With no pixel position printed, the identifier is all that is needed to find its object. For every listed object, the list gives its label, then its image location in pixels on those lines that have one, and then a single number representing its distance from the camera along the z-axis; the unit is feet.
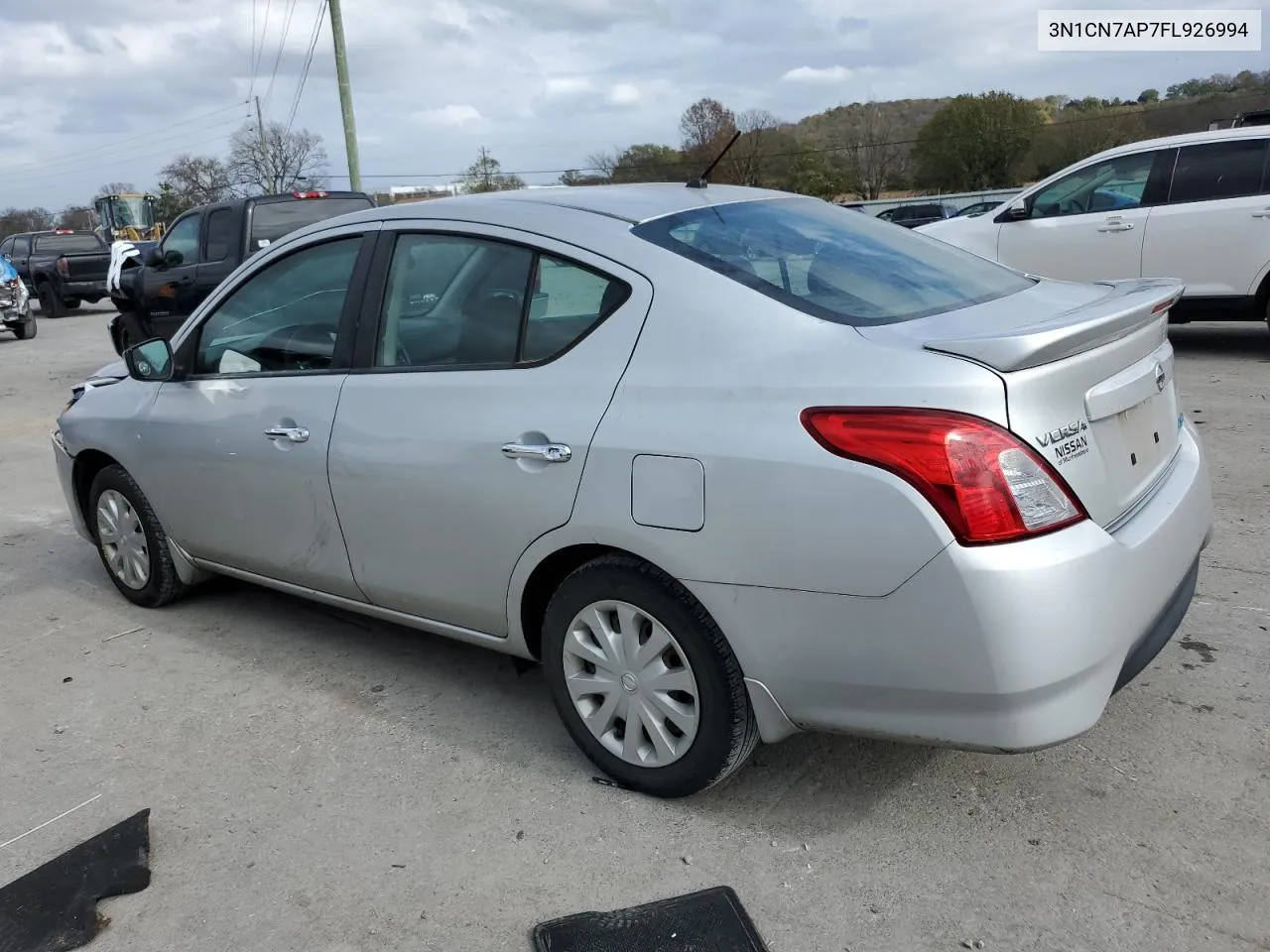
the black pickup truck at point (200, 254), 34.50
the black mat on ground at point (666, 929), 7.66
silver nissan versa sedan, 7.45
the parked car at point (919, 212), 97.76
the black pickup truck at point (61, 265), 70.23
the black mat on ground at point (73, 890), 8.21
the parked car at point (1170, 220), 27.27
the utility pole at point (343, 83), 70.59
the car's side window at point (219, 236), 34.71
